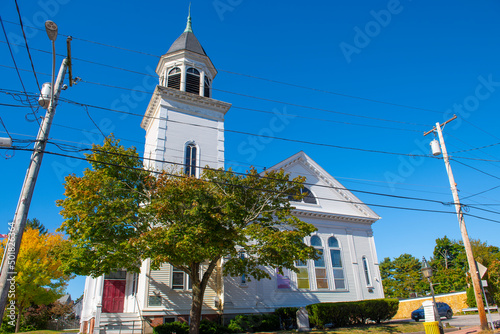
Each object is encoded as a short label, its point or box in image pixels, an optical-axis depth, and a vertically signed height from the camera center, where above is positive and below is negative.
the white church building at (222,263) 18.91 +4.10
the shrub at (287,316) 20.78 -0.16
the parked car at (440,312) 24.72 -0.33
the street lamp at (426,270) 15.34 +1.58
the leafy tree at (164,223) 14.02 +3.90
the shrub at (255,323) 18.73 -0.43
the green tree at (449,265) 53.06 +6.58
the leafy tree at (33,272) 26.08 +3.70
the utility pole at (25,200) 7.75 +2.90
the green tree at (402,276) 58.72 +5.32
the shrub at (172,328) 16.55 -0.46
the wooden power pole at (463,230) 15.12 +3.48
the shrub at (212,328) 17.43 -0.55
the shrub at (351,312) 19.81 -0.06
